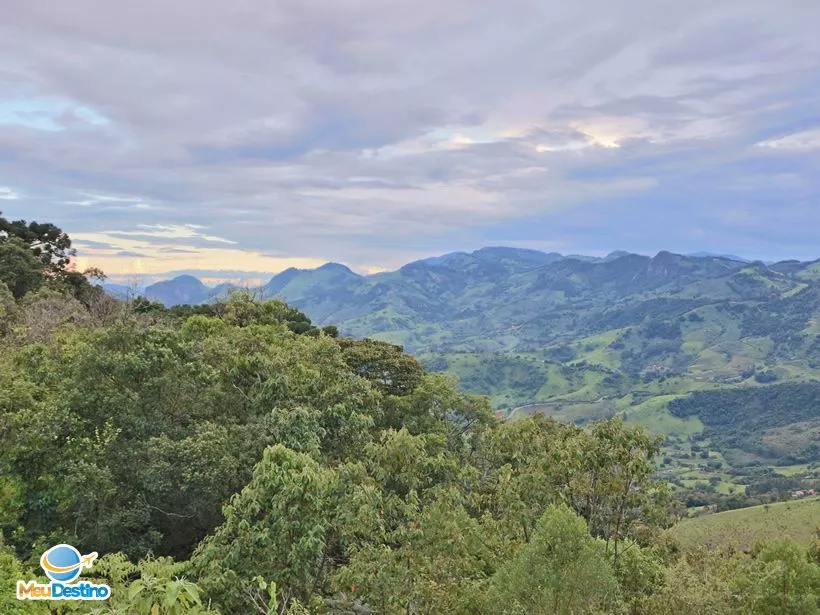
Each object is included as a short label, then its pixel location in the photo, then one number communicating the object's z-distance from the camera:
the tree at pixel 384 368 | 46.86
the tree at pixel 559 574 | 13.89
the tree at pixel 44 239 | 70.19
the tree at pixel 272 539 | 13.23
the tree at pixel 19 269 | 56.25
